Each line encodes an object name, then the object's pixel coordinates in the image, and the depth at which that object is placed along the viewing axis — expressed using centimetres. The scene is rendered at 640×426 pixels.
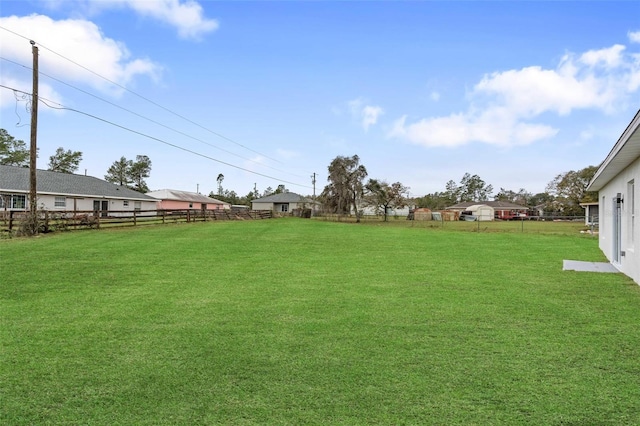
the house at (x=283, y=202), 5497
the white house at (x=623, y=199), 689
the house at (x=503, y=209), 6627
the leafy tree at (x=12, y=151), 4247
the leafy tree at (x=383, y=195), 4188
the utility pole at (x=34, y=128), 1600
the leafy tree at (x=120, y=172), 6320
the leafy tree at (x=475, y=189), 9712
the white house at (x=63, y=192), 2544
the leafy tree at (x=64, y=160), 5156
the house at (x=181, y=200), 4697
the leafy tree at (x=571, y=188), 5088
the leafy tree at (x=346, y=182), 4300
